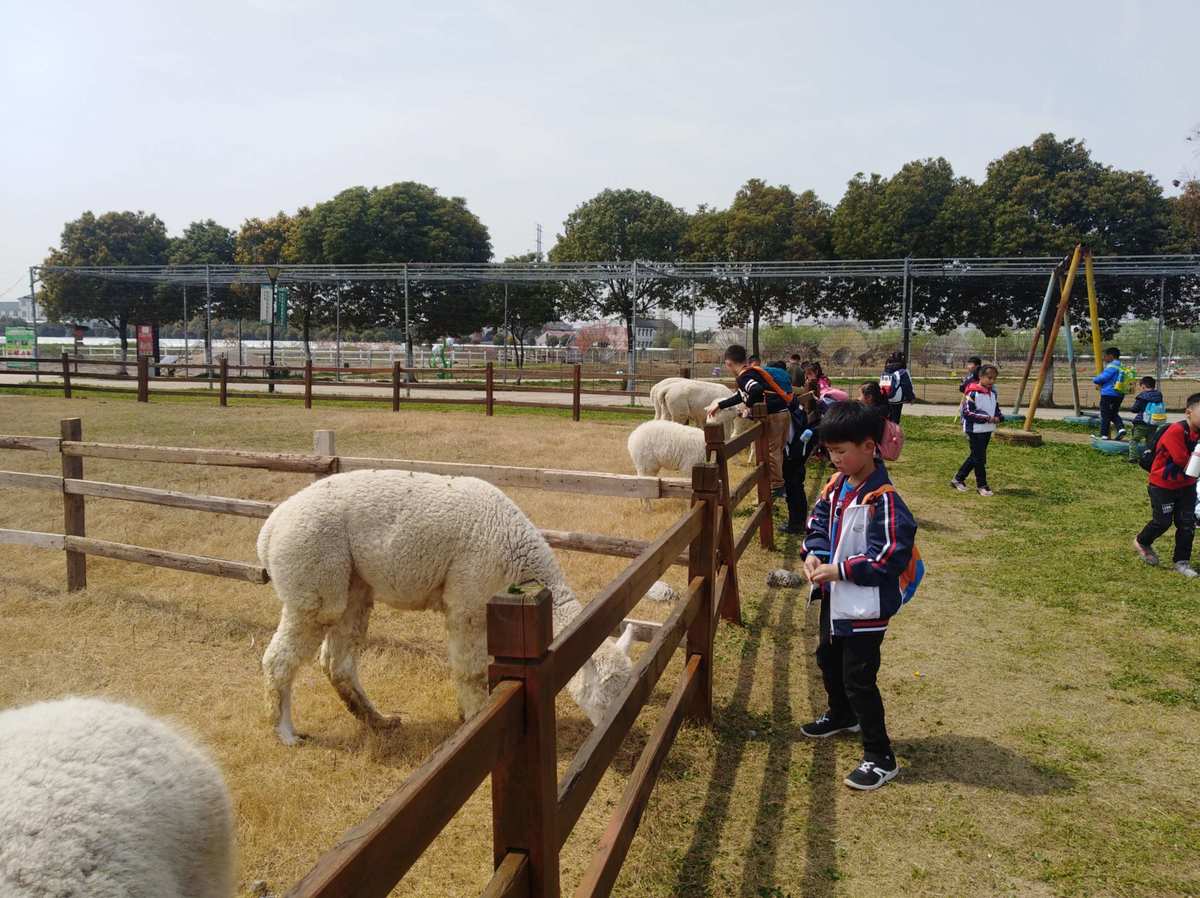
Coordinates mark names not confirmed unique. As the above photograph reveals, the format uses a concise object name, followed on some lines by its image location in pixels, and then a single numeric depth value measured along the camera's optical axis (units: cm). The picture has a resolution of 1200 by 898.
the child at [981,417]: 972
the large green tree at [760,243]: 2795
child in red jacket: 650
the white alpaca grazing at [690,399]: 1244
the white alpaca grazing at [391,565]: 385
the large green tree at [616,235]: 3406
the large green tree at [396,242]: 3500
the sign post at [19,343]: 3234
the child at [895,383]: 1045
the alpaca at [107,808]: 154
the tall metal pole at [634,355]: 2178
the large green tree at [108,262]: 3791
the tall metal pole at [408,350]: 2611
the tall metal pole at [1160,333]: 1903
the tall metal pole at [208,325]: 2775
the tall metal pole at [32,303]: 3048
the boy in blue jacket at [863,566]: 332
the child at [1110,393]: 1376
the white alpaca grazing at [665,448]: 930
